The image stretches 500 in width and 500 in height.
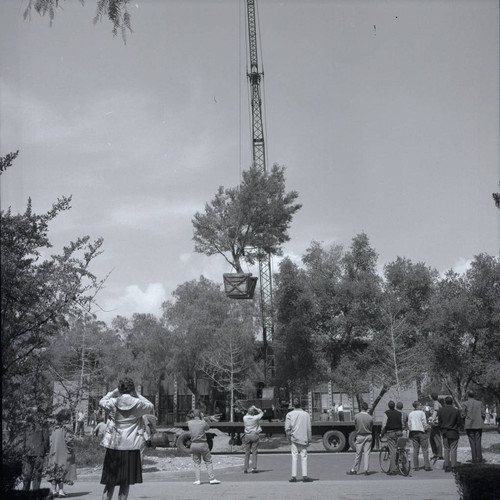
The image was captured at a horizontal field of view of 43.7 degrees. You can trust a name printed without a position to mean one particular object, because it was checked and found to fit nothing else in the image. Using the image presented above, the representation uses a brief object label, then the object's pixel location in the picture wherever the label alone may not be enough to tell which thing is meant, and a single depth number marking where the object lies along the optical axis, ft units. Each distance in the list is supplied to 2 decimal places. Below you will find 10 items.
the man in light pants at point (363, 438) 43.27
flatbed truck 69.87
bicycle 41.98
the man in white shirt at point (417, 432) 46.32
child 33.46
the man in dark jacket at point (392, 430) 42.86
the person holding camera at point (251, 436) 46.32
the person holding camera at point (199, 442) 40.16
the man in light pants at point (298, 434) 38.65
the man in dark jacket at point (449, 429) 42.24
